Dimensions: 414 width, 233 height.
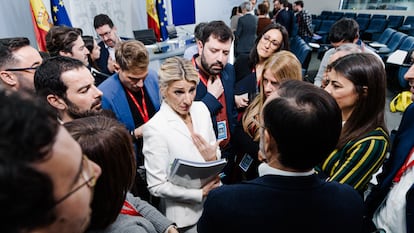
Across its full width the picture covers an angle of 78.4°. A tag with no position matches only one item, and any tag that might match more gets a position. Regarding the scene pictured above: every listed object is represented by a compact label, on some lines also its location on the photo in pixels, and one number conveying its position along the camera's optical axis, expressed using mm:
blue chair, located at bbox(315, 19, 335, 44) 8375
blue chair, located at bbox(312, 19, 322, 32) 9102
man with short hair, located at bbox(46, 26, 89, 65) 2248
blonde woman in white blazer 1307
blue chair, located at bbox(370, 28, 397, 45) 5966
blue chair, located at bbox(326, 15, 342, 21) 9558
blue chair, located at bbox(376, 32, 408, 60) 4992
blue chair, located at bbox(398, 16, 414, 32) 6988
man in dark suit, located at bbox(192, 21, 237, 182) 1881
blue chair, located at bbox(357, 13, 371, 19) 9023
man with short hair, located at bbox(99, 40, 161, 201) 1742
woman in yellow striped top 1101
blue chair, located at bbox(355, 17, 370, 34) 8375
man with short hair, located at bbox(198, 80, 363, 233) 738
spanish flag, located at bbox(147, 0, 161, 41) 6000
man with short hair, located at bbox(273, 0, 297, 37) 6414
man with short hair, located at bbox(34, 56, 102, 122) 1447
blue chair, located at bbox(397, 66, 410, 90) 4049
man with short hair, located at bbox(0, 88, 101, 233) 396
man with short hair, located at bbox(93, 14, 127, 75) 3004
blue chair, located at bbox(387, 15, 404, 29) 7777
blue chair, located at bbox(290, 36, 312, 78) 4172
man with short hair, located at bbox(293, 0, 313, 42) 6590
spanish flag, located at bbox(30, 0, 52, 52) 3941
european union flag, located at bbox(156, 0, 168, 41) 5992
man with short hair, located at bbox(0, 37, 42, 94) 1670
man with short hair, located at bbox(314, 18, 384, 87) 2842
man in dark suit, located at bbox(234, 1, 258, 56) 5090
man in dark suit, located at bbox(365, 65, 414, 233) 1106
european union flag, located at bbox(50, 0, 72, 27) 4219
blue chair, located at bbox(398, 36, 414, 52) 4835
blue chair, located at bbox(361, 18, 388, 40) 7739
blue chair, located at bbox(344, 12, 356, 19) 9530
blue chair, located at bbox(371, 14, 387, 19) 8523
